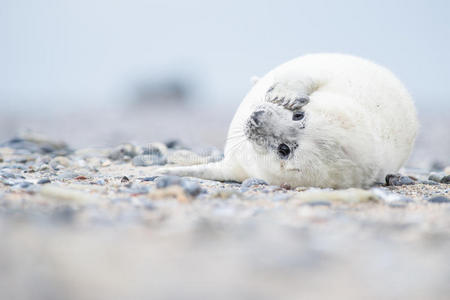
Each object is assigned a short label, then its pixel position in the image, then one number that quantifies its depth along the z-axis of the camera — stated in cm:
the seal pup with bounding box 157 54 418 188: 711
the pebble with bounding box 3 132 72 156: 1305
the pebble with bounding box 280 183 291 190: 736
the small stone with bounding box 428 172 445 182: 1005
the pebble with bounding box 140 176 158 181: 842
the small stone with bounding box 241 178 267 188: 769
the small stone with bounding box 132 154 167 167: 1094
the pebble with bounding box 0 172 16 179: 804
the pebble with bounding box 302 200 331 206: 588
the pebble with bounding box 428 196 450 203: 679
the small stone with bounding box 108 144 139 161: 1206
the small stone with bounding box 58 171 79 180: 856
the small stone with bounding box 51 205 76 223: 443
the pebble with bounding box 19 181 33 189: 669
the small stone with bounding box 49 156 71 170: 1042
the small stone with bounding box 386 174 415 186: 856
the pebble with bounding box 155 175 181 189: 607
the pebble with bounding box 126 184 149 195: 636
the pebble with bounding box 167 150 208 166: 1110
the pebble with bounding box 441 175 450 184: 981
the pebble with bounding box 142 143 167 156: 1189
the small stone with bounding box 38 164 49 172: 976
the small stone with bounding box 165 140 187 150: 1374
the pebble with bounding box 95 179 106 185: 766
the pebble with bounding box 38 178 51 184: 742
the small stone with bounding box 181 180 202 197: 605
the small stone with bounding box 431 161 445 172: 1377
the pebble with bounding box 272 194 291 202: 624
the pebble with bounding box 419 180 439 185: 954
